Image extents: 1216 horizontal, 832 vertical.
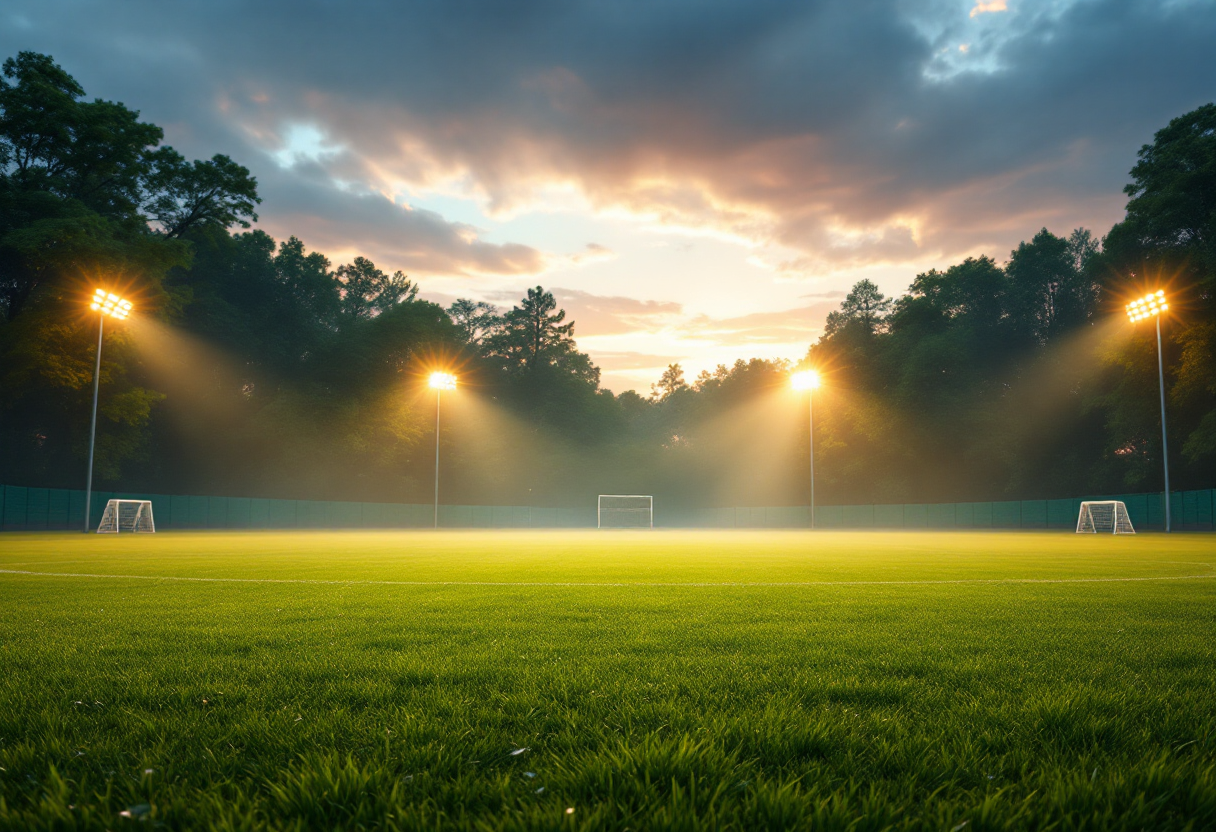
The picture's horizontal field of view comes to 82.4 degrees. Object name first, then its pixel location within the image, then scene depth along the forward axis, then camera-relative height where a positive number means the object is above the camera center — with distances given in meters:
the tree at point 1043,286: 61.44 +17.58
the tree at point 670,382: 101.81 +14.80
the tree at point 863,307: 69.94 +17.88
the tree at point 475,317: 84.25 +20.14
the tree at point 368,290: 73.38 +20.84
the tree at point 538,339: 74.94 +15.63
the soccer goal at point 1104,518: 34.39 -1.90
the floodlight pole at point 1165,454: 30.20 +1.26
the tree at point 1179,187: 37.91 +16.42
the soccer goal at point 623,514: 63.14 -2.96
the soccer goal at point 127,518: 31.52 -1.76
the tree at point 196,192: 38.41 +16.46
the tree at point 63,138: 32.62 +16.91
